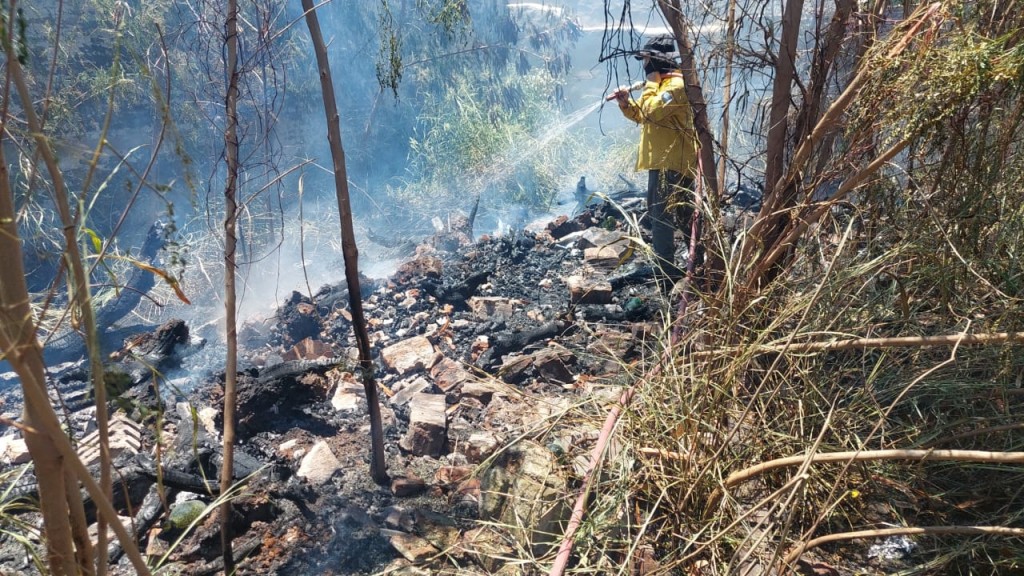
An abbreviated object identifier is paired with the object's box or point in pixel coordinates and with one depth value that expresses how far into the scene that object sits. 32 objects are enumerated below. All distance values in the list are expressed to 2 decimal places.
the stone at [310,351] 5.25
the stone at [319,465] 3.31
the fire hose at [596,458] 1.62
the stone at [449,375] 4.30
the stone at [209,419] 3.94
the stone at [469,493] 2.99
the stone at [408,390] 4.26
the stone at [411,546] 2.59
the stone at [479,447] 3.21
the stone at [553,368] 4.23
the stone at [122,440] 3.28
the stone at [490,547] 2.23
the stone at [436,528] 2.71
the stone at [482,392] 4.06
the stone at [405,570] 2.10
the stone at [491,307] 5.57
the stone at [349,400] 4.17
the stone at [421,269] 6.51
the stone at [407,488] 3.13
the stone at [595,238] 6.70
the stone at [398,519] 2.84
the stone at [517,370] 4.29
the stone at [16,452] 3.79
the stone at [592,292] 5.31
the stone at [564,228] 7.41
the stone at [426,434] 3.52
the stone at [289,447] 3.61
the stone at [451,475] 3.19
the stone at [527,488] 2.24
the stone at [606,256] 6.18
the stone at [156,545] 2.79
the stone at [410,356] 4.73
